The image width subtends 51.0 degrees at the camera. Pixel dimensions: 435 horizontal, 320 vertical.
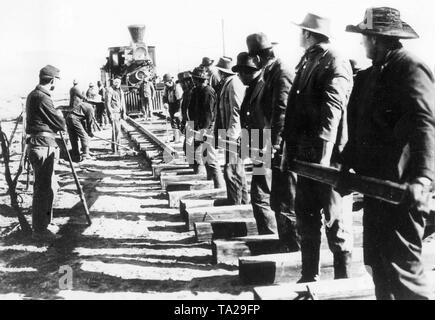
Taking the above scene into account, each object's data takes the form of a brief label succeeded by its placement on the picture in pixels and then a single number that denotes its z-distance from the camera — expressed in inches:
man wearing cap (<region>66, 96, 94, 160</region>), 455.2
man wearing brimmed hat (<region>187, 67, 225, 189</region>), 259.1
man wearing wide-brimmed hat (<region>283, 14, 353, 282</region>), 125.7
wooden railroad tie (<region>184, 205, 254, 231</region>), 203.9
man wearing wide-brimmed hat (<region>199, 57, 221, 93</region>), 307.0
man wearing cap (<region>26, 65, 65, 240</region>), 218.2
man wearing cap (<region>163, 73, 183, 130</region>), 495.1
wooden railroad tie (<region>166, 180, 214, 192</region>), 273.3
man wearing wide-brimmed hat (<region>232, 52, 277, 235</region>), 170.7
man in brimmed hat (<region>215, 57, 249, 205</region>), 211.6
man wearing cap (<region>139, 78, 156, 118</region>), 936.5
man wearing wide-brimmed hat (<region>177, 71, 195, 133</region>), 330.4
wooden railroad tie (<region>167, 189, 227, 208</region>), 247.3
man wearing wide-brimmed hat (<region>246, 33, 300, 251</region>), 151.9
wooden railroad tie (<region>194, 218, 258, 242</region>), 186.5
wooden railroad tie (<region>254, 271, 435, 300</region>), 110.7
